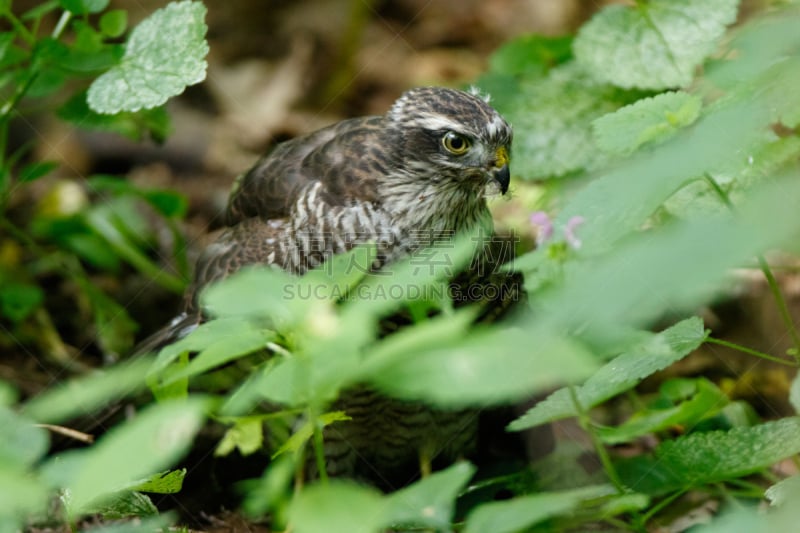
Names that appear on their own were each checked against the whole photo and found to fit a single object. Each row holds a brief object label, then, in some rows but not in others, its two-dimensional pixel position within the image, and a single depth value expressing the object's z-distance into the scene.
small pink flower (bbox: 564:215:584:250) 4.41
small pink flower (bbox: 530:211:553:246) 4.48
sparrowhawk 7.02
